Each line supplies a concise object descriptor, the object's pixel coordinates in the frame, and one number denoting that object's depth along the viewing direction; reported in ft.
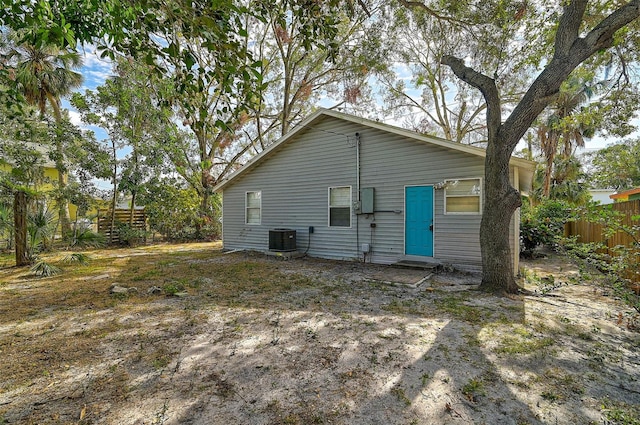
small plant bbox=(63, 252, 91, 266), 24.76
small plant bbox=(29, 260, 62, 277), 22.00
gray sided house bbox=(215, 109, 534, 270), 23.45
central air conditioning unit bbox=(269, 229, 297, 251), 31.04
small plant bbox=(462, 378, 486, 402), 7.77
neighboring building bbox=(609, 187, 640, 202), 38.13
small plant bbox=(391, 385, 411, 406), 7.56
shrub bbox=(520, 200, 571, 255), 30.60
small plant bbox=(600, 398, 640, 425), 6.69
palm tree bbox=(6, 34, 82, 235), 35.22
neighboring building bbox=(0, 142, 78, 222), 34.61
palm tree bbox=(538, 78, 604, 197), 48.11
